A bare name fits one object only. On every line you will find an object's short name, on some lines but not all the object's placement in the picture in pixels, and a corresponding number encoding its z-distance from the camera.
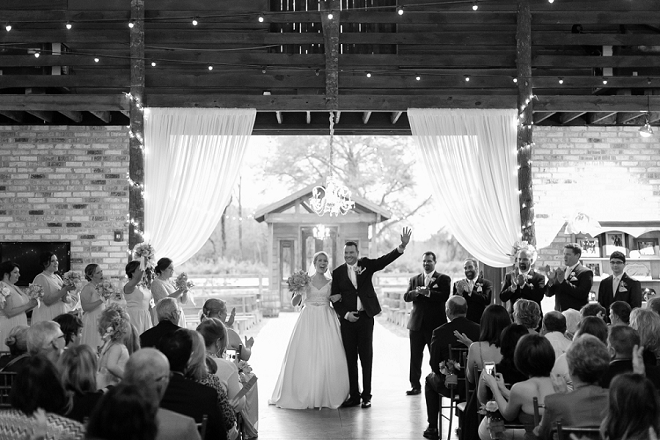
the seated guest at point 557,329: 5.43
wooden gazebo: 20.84
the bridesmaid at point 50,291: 7.82
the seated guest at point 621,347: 4.19
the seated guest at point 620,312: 5.73
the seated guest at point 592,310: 5.69
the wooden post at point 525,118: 9.44
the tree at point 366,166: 27.44
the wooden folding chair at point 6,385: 4.59
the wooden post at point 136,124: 9.29
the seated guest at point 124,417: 2.38
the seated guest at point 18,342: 4.96
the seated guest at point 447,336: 6.25
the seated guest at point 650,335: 4.58
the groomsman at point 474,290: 8.27
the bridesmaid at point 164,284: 7.87
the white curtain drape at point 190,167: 9.37
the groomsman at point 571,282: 7.78
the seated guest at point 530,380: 4.02
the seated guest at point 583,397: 3.54
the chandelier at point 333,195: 14.02
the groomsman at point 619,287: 7.66
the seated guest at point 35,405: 3.14
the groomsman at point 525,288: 8.02
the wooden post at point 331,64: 9.51
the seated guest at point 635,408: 2.93
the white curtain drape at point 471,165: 9.49
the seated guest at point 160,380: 3.20
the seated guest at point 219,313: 6.16
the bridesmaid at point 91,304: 7.71
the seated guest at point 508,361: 4.55
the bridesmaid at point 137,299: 7.76
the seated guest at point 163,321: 5.46
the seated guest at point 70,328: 5.08
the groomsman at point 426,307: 8.46
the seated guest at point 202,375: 3.99
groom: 8.09
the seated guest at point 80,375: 3.56
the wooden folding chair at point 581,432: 3.34
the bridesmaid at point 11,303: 7.41
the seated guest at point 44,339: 4.46
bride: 8.02
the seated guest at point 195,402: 3.65
